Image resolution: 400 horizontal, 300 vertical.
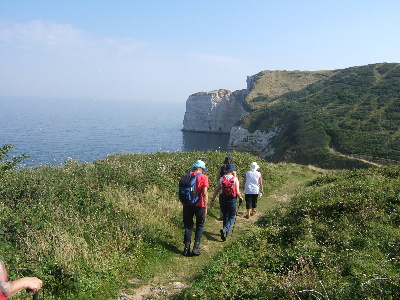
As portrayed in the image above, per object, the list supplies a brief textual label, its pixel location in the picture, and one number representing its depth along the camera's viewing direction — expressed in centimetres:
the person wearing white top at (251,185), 1130
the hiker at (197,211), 763
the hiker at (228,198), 908
